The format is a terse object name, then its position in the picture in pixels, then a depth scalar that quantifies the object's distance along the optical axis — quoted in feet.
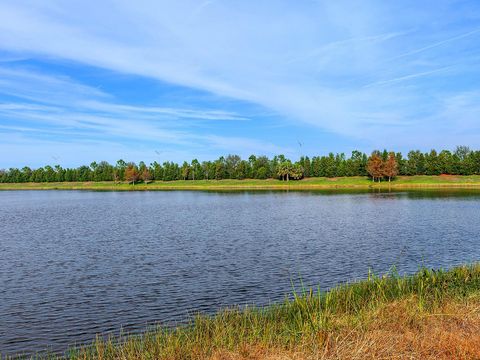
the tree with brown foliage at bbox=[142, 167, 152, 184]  592.19
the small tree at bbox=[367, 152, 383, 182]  459.32
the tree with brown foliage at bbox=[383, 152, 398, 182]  454.40
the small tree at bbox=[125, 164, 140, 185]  583.58
